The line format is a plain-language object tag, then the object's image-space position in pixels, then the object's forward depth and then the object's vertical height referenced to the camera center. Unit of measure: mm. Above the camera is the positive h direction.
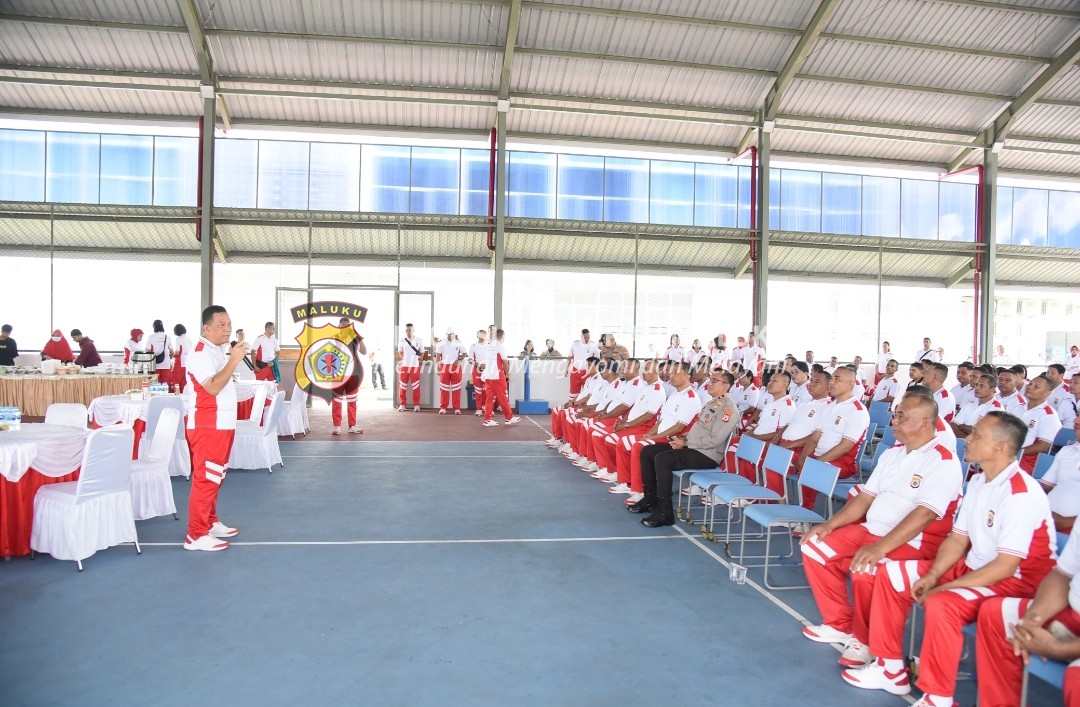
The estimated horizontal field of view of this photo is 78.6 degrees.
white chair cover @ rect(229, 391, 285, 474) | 7281 -1061
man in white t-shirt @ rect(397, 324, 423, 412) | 13281 -226
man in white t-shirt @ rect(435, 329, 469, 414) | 13406 -306
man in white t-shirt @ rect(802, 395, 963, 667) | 3094 -813
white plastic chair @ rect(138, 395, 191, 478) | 6086 -859
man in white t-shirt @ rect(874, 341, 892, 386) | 14358 +115
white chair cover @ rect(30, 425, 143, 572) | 4145 -1009
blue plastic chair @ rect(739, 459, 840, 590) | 3934 -919
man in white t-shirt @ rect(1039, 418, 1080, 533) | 3453 -649
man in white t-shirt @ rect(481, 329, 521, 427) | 11750 -381
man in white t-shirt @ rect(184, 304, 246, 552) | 4570 -503
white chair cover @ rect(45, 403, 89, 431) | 5438 -554
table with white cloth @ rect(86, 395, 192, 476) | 6691 -680
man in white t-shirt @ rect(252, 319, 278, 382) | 11734 -19
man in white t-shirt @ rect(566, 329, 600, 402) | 13453 +25
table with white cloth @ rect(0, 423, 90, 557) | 4098 -794
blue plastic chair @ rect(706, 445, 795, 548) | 4480 -892
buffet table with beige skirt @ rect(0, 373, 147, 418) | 9820 -612
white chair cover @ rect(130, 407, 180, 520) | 5144 -992
